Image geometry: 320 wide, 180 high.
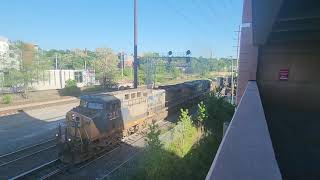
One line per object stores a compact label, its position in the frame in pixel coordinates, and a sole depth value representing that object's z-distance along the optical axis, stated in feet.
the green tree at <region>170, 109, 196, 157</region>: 30.58
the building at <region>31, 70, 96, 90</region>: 105.04
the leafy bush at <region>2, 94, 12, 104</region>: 69.22
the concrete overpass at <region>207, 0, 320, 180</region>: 3.30
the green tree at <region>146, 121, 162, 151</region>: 23.02
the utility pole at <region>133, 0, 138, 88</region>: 55.84
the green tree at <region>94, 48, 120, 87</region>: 115.52
